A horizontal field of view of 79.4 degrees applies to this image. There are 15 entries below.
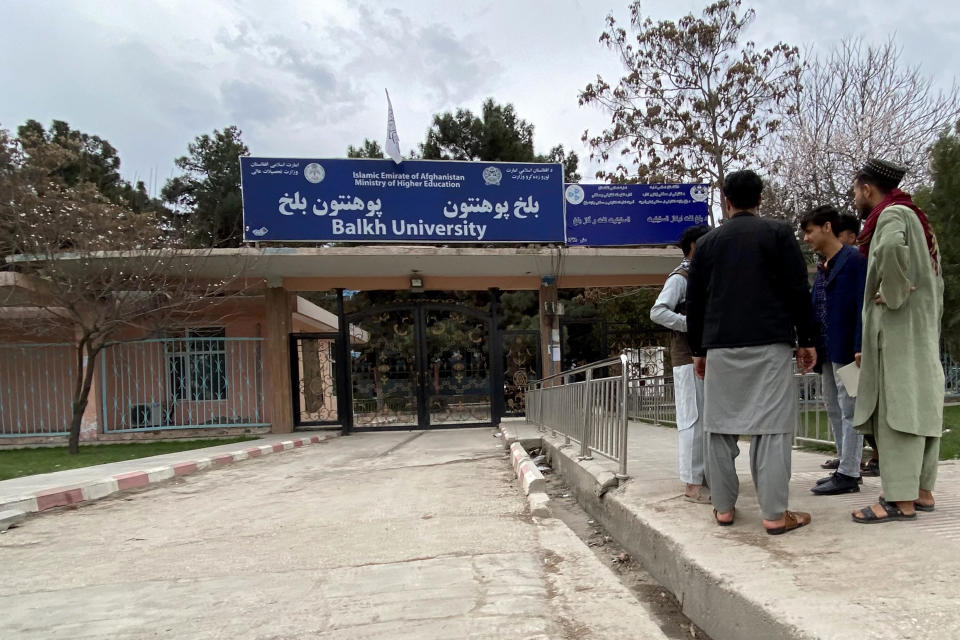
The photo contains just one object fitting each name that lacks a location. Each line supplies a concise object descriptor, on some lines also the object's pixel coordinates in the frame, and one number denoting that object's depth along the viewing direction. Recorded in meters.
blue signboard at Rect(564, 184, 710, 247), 11.47
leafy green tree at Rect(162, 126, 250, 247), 23.00
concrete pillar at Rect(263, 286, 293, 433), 12.09
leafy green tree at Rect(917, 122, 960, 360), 10.71
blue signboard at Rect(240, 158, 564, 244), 10.62
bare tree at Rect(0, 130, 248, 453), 9.66
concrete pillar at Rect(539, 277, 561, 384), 12.65
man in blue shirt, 3.18
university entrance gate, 12.75
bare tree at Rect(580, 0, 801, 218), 15.07
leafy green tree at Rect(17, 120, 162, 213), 19.11
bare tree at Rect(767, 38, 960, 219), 13.88
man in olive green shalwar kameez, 2.47
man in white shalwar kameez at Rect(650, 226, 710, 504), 3.30
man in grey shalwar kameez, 2.57
